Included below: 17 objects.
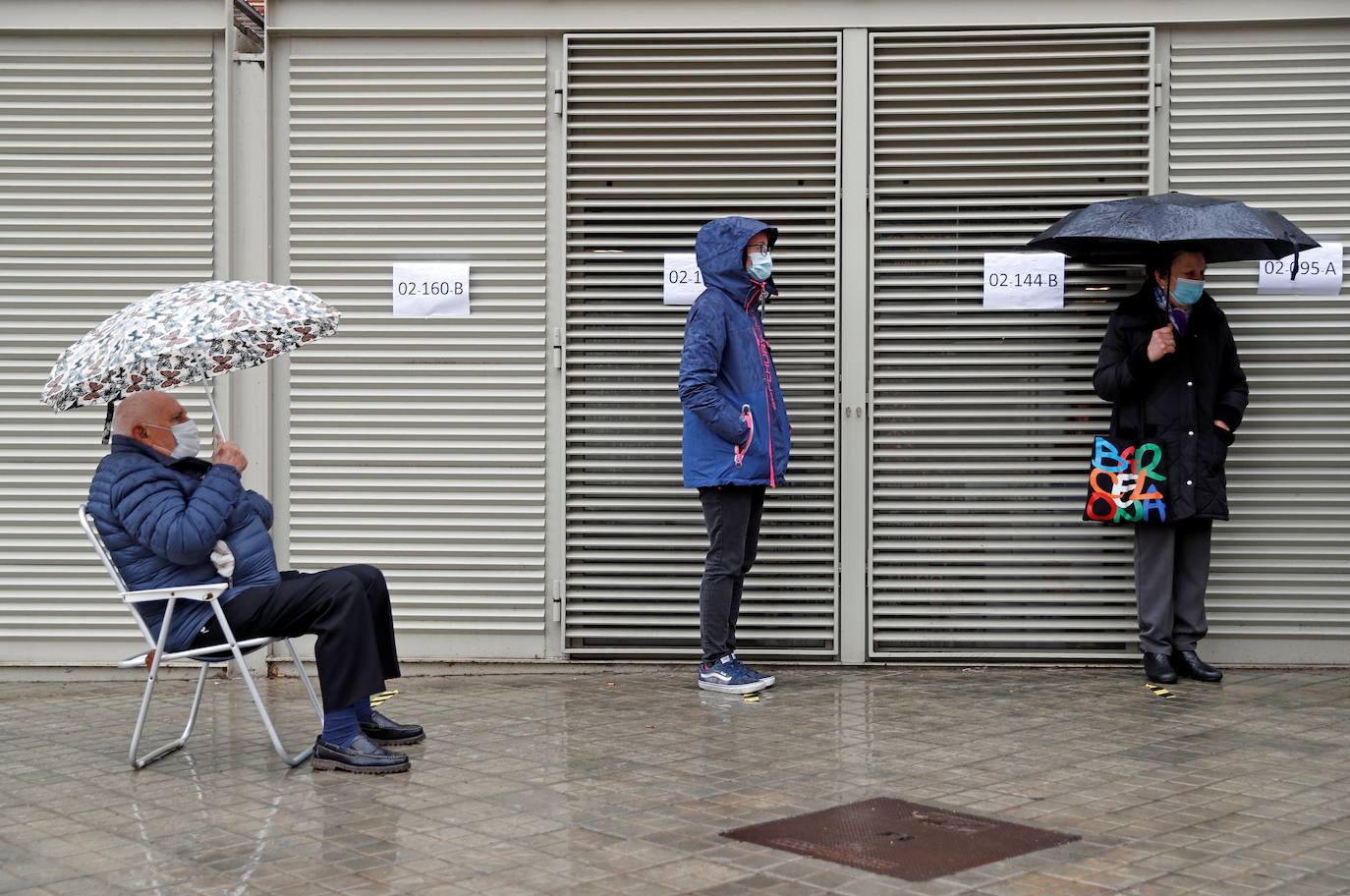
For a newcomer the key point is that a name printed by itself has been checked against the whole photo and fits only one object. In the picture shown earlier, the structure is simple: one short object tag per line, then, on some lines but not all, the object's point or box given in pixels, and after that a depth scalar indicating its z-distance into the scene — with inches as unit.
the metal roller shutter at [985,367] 316.8
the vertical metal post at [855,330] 317.7
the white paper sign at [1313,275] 314.7
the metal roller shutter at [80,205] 322.0
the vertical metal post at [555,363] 321.4
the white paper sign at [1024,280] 316.5
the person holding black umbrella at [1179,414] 293.3
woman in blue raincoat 281.6
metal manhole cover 180.2
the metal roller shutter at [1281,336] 315.0
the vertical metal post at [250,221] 320.2
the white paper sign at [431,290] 320.8
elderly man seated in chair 225.8
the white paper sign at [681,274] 320.2
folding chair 227.1
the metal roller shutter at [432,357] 321.7
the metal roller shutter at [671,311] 318.7
